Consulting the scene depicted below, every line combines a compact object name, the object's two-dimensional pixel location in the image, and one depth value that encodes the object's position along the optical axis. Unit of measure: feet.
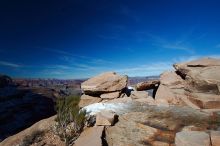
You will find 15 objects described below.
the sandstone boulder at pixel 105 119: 19.37
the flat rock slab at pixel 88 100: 29.30
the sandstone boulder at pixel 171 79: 30.28
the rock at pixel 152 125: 16.09
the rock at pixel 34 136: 18.11
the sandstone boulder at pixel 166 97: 26.91
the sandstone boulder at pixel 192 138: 13.29
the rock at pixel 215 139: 13.25
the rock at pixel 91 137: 15.30
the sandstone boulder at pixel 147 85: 32.20
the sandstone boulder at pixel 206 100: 23.51
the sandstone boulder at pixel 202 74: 25.23
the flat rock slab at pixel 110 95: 29.72
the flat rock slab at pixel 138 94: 29.37
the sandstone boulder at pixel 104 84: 30.05
